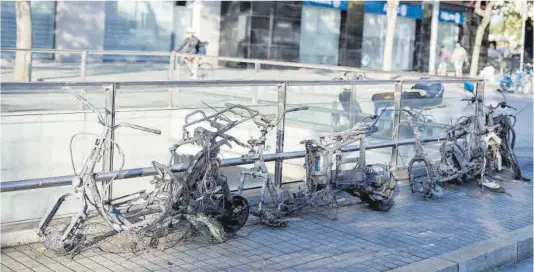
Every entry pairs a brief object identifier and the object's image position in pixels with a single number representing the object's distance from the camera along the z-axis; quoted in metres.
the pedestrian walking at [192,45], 19.80
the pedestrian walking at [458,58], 33.94
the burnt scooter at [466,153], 9.41
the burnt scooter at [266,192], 7.00
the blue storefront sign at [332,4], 33.62
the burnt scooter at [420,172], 8.72
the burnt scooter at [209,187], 6.22
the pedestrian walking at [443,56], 37.02
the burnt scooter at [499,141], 9.93
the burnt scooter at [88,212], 5.64
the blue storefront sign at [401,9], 36.06
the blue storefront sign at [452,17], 40.86
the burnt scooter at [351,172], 7.39
